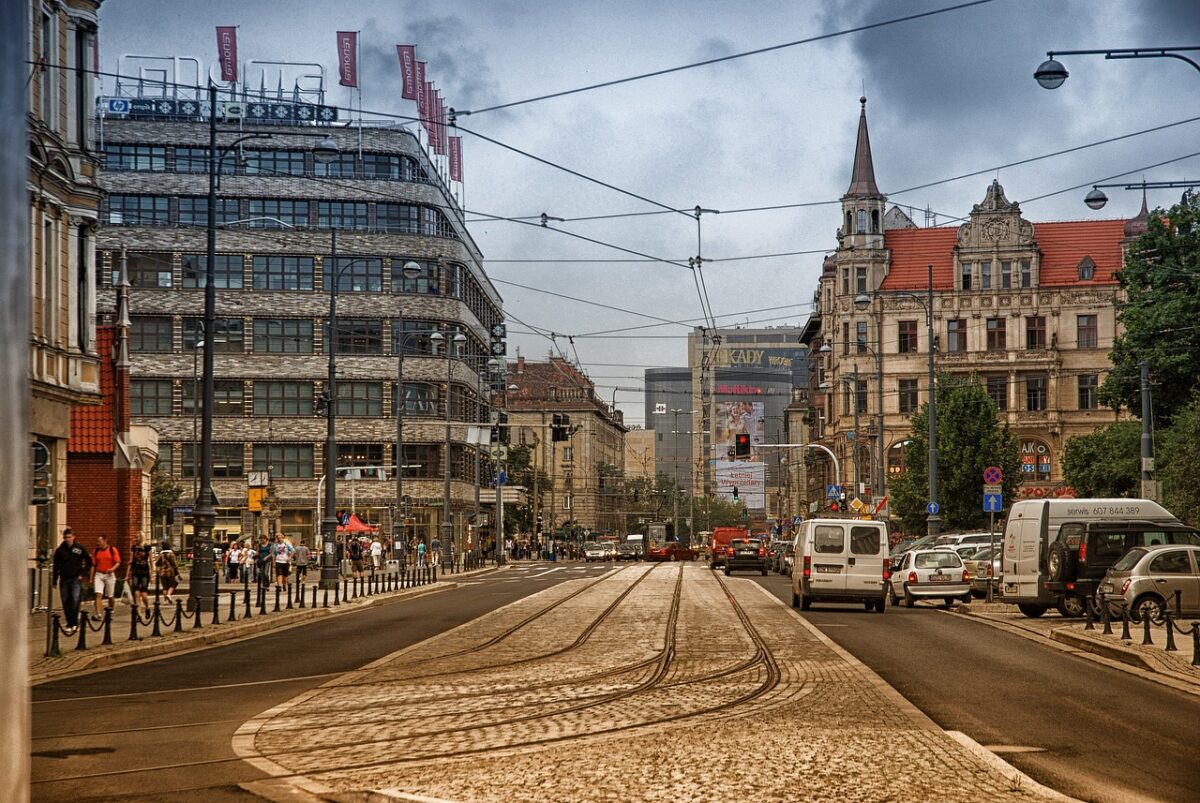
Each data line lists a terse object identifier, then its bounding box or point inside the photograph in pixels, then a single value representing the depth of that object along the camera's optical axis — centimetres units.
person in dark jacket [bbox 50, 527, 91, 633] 2414
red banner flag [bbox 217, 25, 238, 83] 7831
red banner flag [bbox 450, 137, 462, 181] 8954
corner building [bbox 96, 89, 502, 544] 8331
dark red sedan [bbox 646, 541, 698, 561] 10006
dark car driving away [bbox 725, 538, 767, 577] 6356
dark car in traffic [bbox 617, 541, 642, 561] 10098
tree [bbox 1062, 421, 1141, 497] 5985
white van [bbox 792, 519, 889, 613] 3169
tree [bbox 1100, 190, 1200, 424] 5100
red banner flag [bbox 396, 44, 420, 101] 7556
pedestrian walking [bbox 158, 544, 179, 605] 3775
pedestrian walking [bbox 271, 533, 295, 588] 4134
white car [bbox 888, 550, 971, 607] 3572
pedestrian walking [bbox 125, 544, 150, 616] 3159
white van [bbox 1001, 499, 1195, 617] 2867
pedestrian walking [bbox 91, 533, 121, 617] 3066
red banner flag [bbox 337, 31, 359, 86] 7625
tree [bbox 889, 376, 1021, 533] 6600
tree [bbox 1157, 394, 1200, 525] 4309
